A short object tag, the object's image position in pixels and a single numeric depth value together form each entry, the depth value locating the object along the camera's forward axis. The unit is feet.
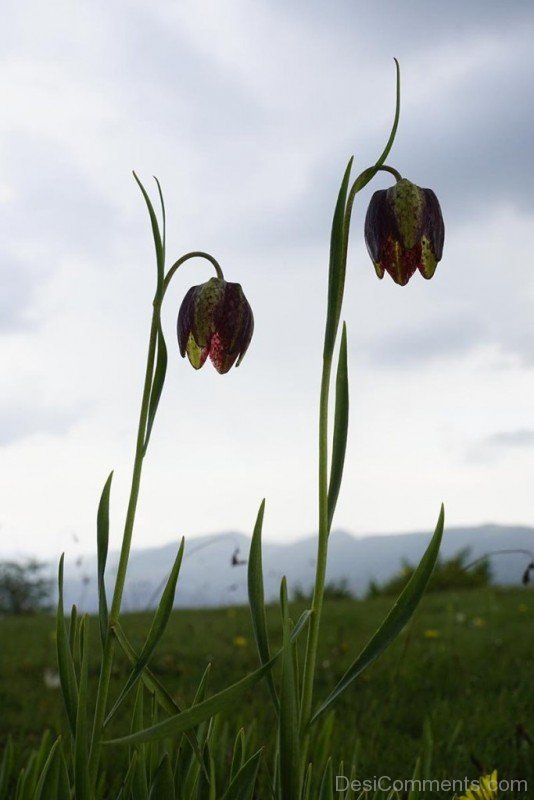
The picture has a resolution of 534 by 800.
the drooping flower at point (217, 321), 1.97
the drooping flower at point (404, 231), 1.94
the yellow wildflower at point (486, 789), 2.00
